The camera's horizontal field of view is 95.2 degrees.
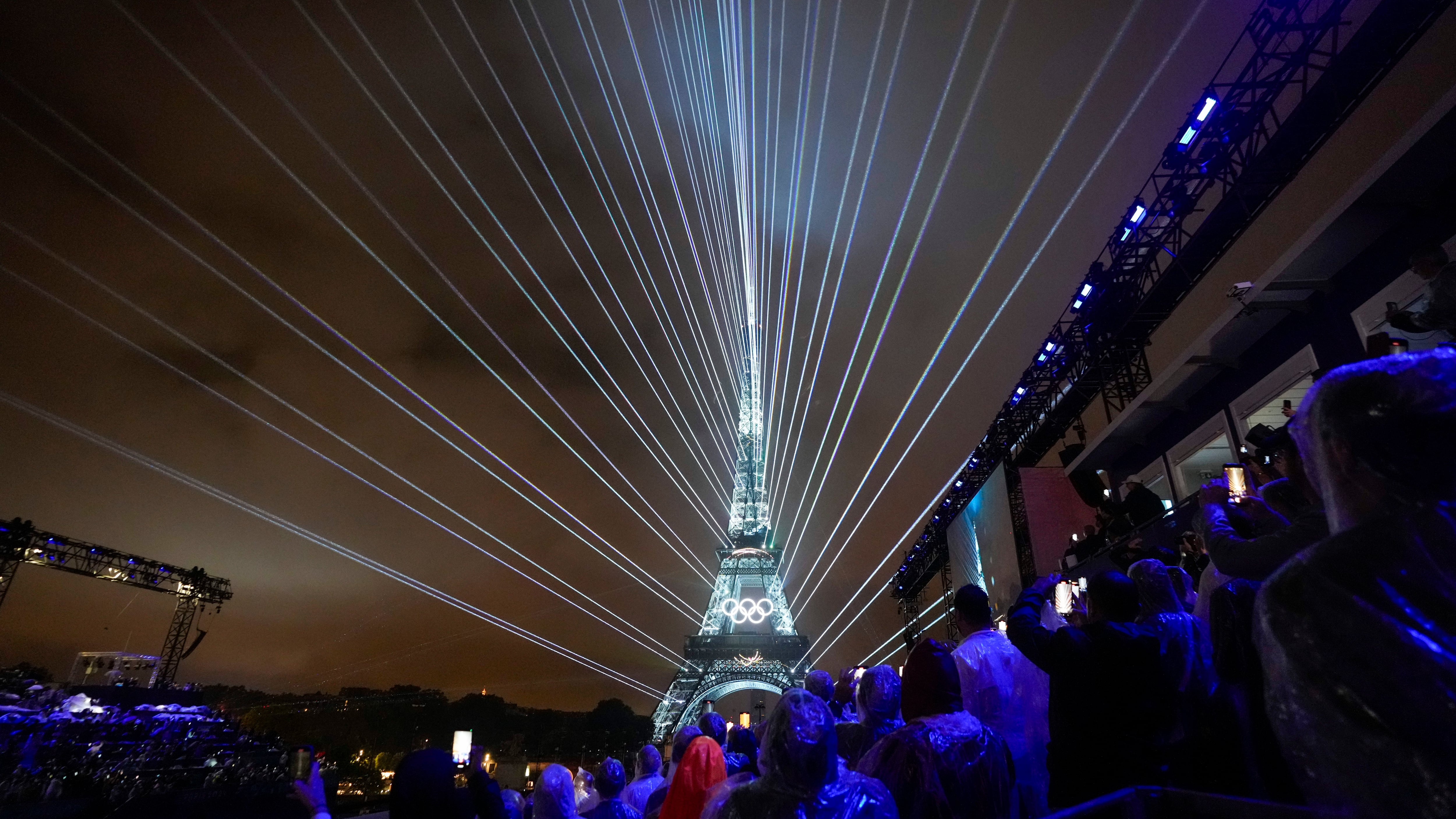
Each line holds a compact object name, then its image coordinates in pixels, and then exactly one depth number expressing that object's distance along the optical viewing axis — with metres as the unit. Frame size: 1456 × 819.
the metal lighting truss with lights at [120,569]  21.06
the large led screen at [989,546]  22.03
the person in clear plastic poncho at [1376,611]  1.06
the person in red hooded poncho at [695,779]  4.03
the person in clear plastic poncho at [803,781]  2.37
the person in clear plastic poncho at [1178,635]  3.49
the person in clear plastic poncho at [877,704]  3.86
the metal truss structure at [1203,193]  8.87
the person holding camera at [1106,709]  3.16
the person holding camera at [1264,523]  2.56
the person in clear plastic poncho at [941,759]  3.16
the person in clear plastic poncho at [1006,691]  4.29
